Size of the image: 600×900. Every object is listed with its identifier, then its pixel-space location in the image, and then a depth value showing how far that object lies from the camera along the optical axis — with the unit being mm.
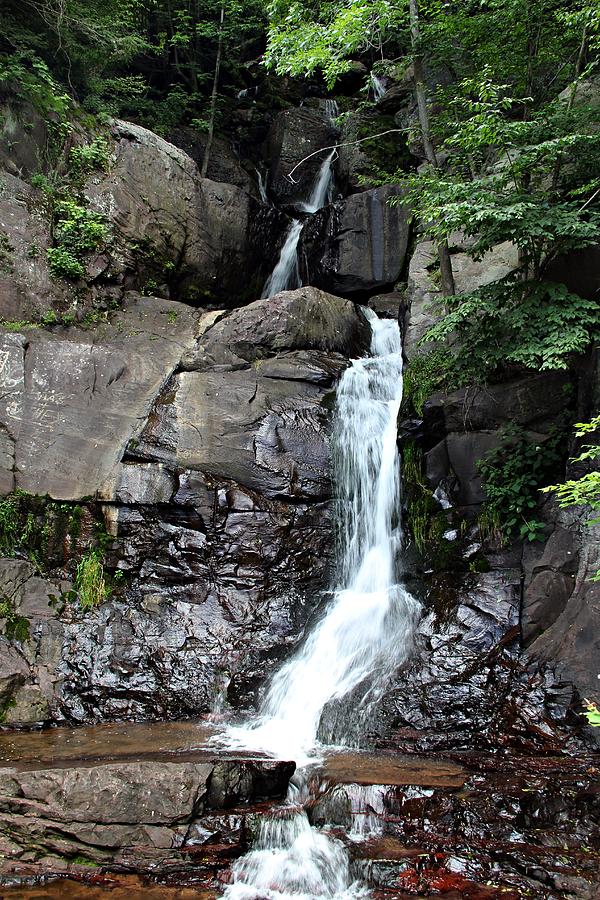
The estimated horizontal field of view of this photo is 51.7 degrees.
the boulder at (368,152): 15734
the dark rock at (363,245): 13766
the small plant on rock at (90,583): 8211
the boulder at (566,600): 6371
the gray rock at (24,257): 10719
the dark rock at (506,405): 8188
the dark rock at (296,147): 16781
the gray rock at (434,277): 10273
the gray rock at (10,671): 7111
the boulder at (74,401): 9164
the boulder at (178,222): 12430
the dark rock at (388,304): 12875
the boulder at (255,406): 9422
